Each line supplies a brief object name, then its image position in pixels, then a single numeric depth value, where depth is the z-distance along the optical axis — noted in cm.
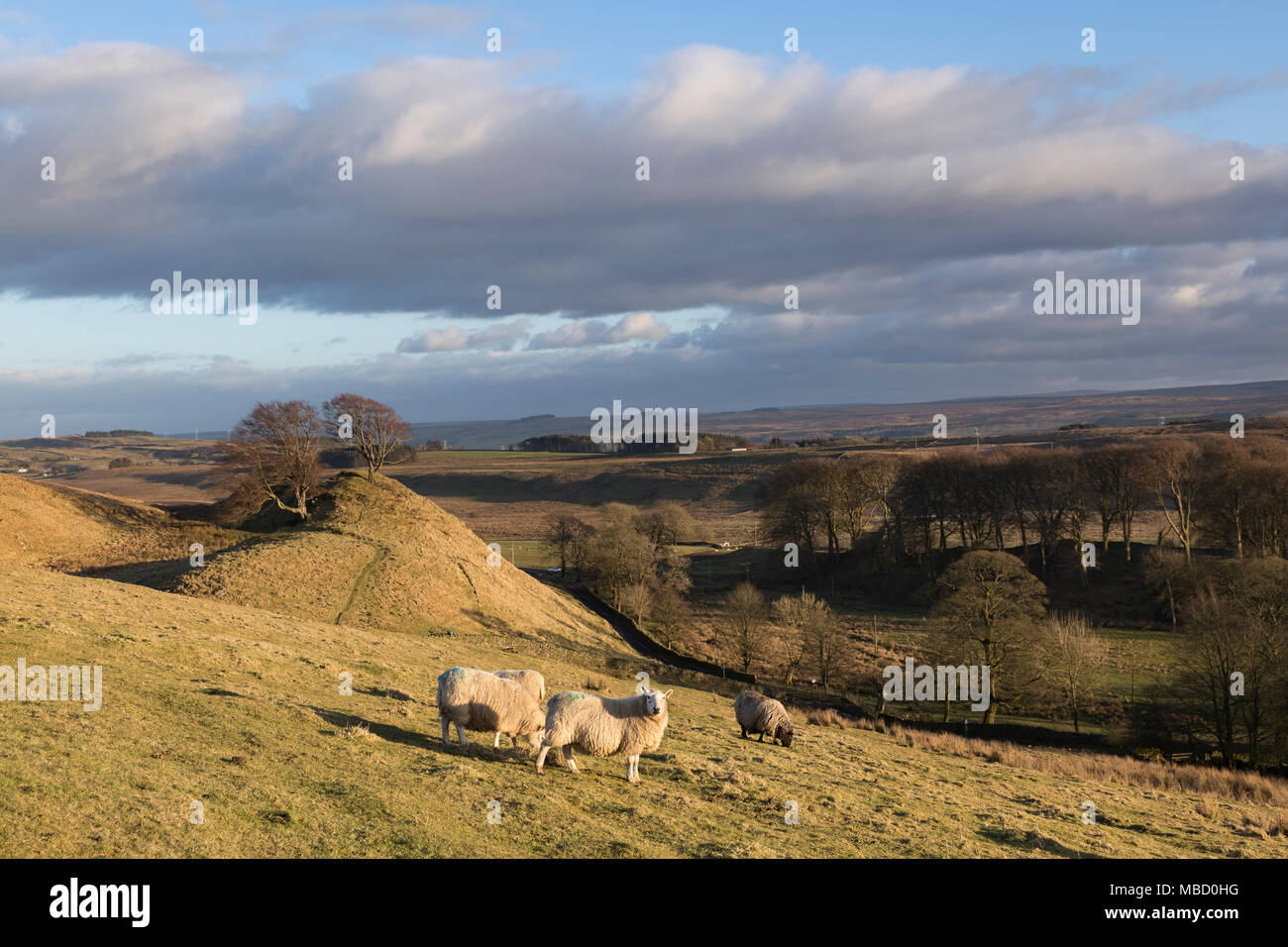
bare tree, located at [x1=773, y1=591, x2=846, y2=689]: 5634
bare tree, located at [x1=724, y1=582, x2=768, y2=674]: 5906
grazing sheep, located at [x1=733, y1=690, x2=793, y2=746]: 2655
